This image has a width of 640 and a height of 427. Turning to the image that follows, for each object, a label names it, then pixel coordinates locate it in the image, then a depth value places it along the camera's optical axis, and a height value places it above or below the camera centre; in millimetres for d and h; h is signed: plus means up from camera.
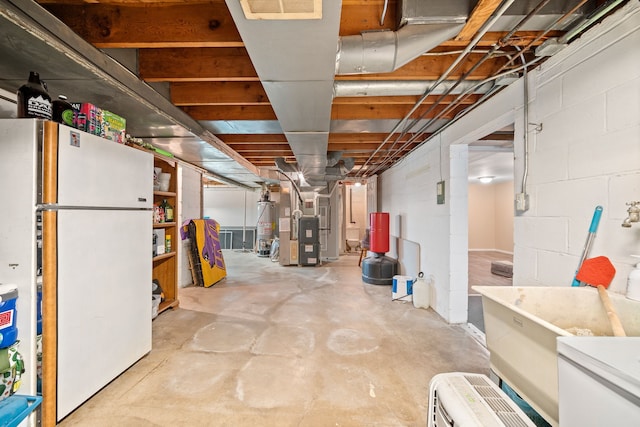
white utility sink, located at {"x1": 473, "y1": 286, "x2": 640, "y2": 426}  916 -494
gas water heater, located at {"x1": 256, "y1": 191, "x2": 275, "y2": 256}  7165 -369
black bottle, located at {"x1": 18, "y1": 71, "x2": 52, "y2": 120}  1386 +628
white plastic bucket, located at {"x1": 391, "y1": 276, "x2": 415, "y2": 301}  3480 -1072
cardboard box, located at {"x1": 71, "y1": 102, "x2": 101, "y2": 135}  1610 +619
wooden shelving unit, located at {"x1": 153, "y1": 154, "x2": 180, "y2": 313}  2938 -564
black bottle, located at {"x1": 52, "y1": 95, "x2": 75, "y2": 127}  1548 +617
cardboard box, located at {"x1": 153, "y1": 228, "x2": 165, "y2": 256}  2827 -330
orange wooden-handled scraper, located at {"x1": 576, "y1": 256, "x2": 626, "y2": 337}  1168 -284
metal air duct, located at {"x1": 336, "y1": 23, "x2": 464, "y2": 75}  1232 +860
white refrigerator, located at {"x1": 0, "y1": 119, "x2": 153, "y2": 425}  1335 -234
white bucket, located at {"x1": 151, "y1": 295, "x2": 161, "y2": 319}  2800 -1054
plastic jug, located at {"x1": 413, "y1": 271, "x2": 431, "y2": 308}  3205 -1057
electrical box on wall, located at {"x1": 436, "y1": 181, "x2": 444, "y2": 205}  2891 +239
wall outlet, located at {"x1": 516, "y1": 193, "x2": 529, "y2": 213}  1686 +80
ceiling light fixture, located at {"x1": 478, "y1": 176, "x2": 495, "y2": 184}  6496 +911
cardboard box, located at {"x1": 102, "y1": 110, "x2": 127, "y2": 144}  1745 +619
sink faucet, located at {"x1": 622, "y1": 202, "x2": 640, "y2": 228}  1000 -4
